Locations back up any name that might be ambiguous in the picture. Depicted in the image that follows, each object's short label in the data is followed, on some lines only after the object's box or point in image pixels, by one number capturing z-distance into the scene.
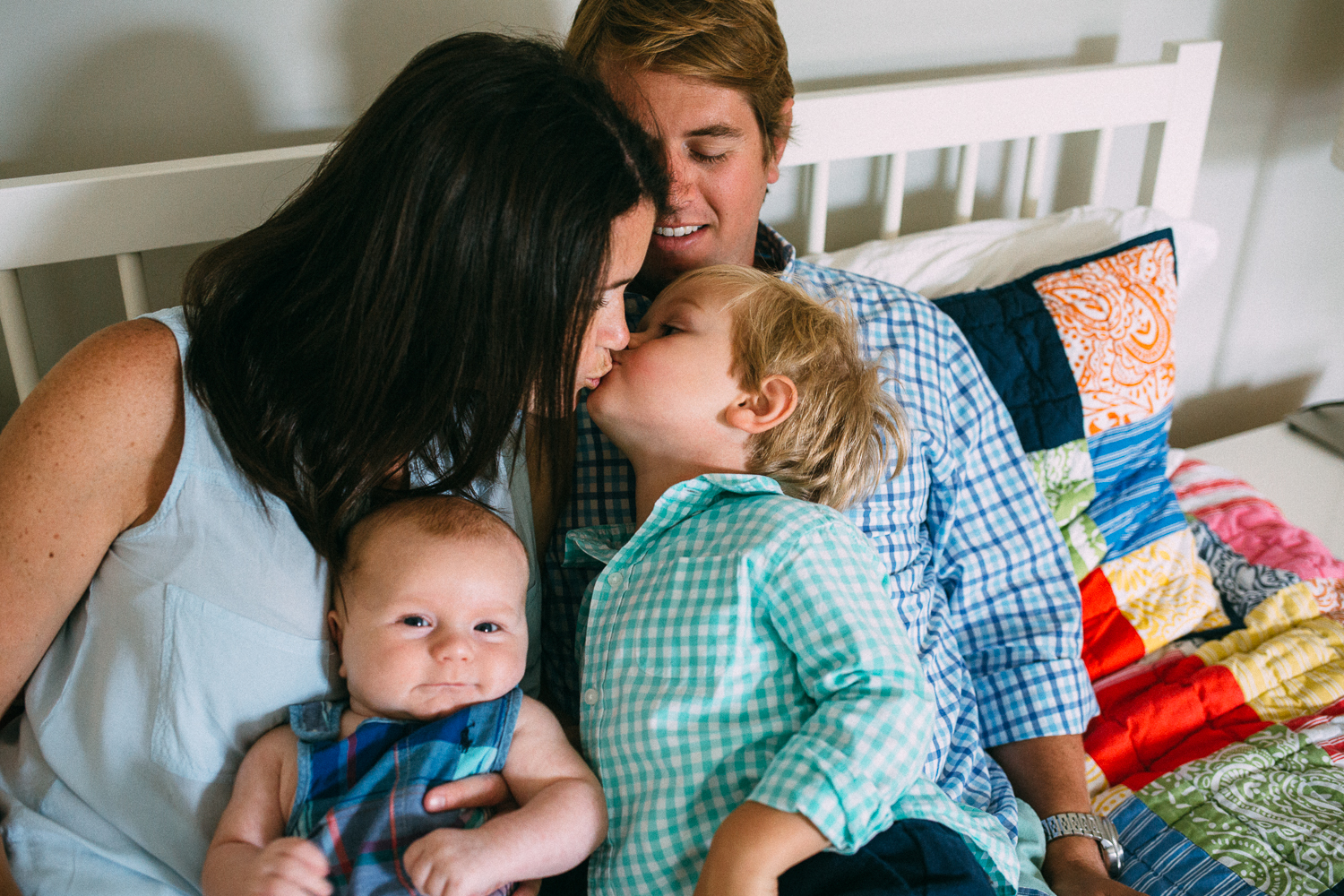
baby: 0.90
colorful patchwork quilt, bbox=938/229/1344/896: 1.34
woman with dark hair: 0.90
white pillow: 1.65
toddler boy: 0.90
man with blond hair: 1.25
